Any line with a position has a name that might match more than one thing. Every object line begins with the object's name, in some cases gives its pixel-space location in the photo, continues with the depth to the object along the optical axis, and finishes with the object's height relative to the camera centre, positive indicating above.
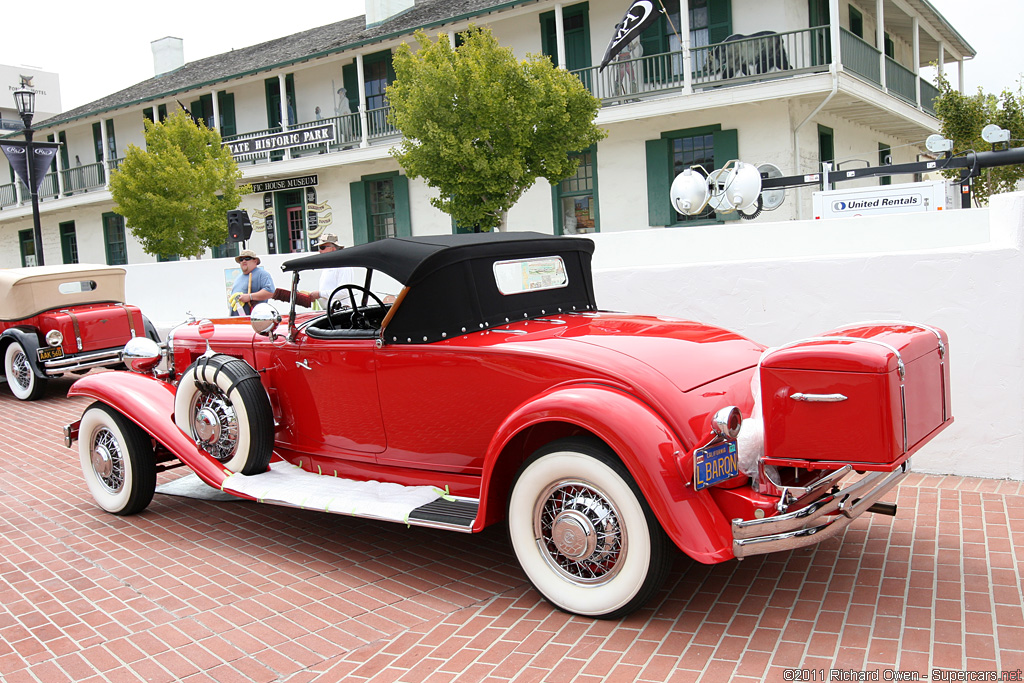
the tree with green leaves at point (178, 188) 20.27 +2.90
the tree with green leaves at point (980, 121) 20.30 +3.21
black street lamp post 15.22 +3.75
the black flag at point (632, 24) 14.17 +4.45
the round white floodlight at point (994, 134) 11.05 +1.52
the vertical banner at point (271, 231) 23.92 +1.83
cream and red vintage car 10.32 -0.29
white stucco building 15.73 +3.88
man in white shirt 8.04 +0.11
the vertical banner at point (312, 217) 22.83 +2.08
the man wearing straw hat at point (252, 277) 8.95 +0.17
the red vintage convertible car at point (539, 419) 3.09 -0.70
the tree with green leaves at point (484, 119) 13.48 +2.73
